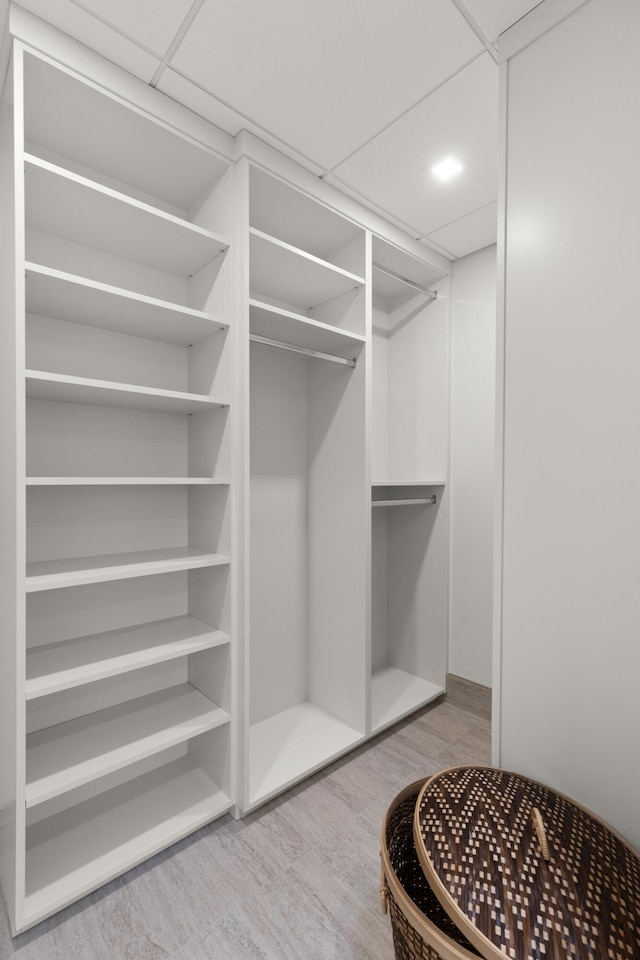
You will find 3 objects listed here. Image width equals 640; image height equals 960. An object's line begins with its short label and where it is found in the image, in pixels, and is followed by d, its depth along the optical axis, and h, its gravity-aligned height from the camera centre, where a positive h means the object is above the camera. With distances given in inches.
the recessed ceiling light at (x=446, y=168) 71.0 +48.2
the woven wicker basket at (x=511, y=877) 32.5 -31.3
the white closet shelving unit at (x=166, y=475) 54.1 -0.1
